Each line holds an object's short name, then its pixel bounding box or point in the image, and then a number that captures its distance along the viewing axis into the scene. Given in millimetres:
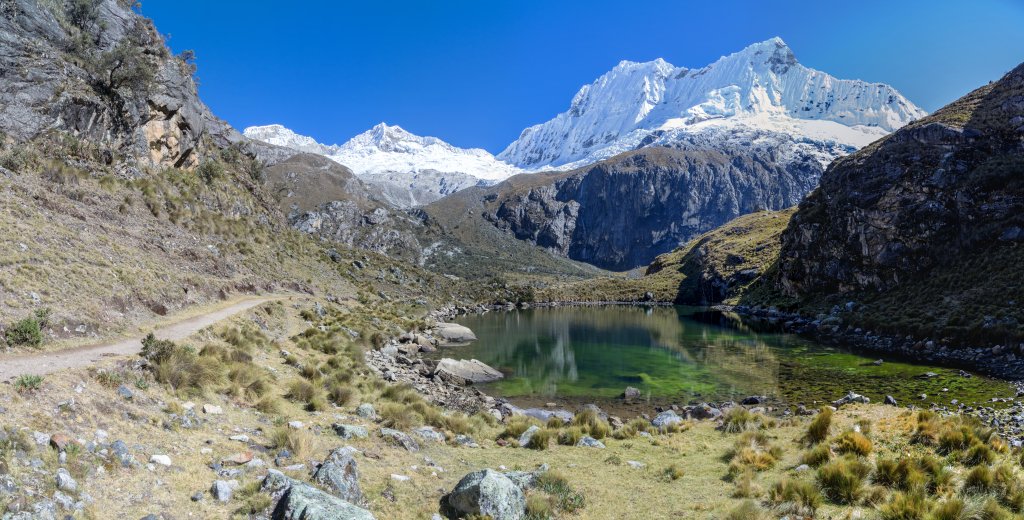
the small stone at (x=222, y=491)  8211
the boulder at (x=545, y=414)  23219
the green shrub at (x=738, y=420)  16859
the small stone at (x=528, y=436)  15776
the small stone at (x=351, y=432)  13023
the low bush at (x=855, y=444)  11493
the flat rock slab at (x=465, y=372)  31234
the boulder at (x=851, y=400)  22212
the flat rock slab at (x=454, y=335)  52259
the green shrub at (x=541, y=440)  15297
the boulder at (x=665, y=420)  19203
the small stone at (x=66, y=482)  6930
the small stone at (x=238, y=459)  9673
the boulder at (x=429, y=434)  14683
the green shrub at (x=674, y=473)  12273
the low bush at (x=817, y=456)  11375
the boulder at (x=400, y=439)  13164
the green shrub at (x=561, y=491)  10378
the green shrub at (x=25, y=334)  12281
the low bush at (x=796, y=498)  9273
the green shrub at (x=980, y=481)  9086
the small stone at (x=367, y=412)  15867
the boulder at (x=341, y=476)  9242
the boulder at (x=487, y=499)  9336
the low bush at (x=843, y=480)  9508
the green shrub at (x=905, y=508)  8251
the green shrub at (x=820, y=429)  13164
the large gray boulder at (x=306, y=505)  7781
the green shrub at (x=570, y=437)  16000
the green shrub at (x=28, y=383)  8877
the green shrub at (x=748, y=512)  9070
